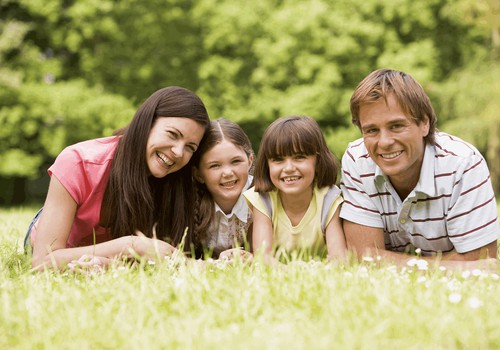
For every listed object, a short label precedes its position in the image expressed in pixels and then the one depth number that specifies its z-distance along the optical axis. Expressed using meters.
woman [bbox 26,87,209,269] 3.95
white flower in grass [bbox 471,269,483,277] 3.12
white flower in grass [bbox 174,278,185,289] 2.71
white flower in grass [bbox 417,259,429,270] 3.16
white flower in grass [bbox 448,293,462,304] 2.47
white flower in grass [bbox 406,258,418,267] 3.20
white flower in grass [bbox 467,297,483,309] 2.33
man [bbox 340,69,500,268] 3.78
